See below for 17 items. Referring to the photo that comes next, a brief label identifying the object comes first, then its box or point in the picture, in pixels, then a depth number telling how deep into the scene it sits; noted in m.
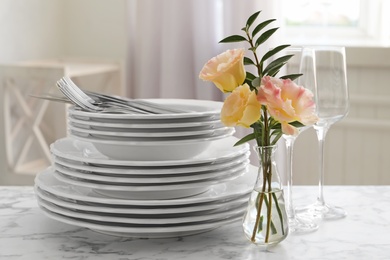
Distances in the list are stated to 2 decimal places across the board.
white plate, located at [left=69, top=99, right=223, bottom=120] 1.10
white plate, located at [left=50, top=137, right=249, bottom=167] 1.08
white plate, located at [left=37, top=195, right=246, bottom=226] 1.08
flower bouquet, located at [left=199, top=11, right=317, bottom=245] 1.01
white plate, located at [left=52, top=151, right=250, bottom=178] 1.09
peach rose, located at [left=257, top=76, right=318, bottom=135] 1.00
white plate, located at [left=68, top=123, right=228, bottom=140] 1.10
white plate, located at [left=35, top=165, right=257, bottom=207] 1.08
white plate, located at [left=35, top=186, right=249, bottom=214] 1.08
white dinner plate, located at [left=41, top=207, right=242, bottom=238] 1.08
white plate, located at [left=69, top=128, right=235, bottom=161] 1.11
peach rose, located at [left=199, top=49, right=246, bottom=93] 1.03
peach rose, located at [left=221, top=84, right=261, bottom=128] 1.01
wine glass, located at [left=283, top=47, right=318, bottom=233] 1.14
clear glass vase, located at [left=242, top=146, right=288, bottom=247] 1.06
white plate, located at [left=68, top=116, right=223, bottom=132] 1.10
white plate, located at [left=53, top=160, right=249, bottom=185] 1.09
